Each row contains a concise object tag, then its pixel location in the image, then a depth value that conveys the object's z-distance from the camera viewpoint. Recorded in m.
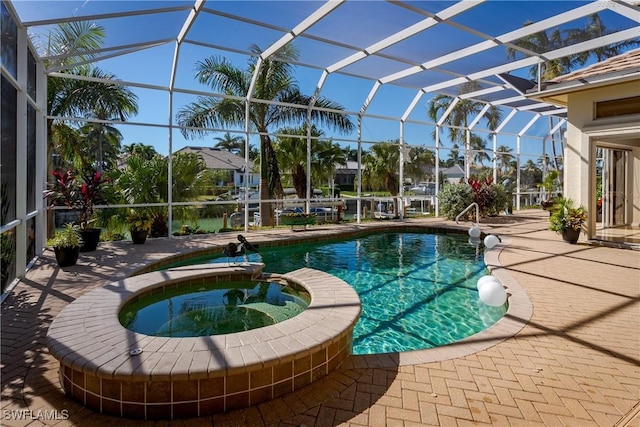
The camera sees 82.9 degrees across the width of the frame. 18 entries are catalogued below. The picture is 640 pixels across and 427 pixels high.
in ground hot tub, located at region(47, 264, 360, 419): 2.44
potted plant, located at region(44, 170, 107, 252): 7.30
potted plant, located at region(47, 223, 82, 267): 6.29
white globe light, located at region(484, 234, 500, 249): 8.43
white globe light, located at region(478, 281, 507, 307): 4.43
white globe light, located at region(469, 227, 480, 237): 10.00
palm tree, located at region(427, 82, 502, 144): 18.55
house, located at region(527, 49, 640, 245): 8.02
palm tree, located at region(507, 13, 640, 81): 7.85
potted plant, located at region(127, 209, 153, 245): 8.59
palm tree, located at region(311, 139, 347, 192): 19.27
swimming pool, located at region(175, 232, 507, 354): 4.45
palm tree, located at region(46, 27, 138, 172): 8.09
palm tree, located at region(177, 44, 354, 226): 12.67
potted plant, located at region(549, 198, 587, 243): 8.80
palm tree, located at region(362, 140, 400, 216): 25.25
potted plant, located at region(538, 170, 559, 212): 18.14
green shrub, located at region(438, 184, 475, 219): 13.89
